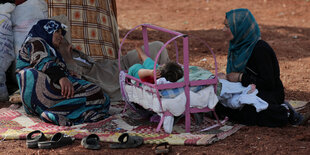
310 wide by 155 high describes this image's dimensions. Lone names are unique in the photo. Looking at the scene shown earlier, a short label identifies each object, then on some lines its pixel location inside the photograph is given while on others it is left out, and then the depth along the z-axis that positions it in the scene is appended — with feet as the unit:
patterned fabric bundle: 35.86
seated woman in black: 26.08
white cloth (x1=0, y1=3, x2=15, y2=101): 33.87
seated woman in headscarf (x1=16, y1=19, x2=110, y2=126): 27.20
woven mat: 23.75
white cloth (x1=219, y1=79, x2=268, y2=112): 25.83
